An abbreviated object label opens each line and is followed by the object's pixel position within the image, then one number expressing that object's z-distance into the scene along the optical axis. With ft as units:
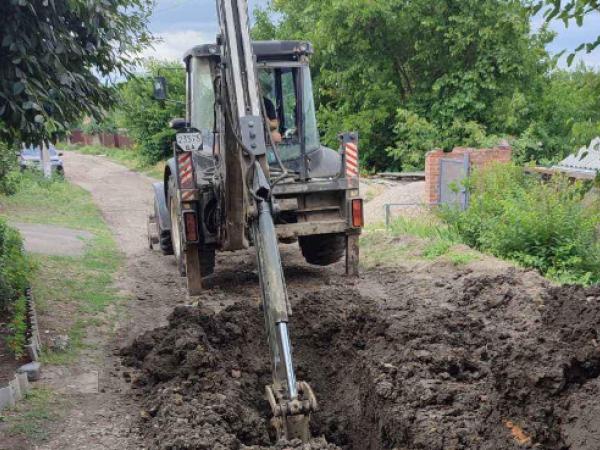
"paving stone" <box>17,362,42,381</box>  19.69
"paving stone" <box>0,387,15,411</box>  17.39
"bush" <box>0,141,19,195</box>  41.27
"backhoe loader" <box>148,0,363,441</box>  24.13
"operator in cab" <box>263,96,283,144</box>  28.20
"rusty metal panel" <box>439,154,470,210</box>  41.84
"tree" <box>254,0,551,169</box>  68.08
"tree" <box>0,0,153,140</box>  19.24
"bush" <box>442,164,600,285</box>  31.81
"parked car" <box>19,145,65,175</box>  88.24
